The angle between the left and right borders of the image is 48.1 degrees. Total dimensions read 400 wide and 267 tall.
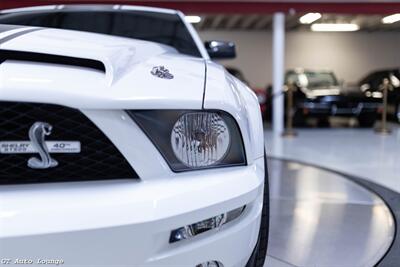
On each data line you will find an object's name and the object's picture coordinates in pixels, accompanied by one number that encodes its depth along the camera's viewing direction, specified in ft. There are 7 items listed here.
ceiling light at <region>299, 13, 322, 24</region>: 44.08
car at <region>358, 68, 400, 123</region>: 33.83
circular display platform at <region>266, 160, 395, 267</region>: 8.38
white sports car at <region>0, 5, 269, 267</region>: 3.81
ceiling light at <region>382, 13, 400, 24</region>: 35.56
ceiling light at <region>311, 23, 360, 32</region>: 55.05
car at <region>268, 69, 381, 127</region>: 31.83
